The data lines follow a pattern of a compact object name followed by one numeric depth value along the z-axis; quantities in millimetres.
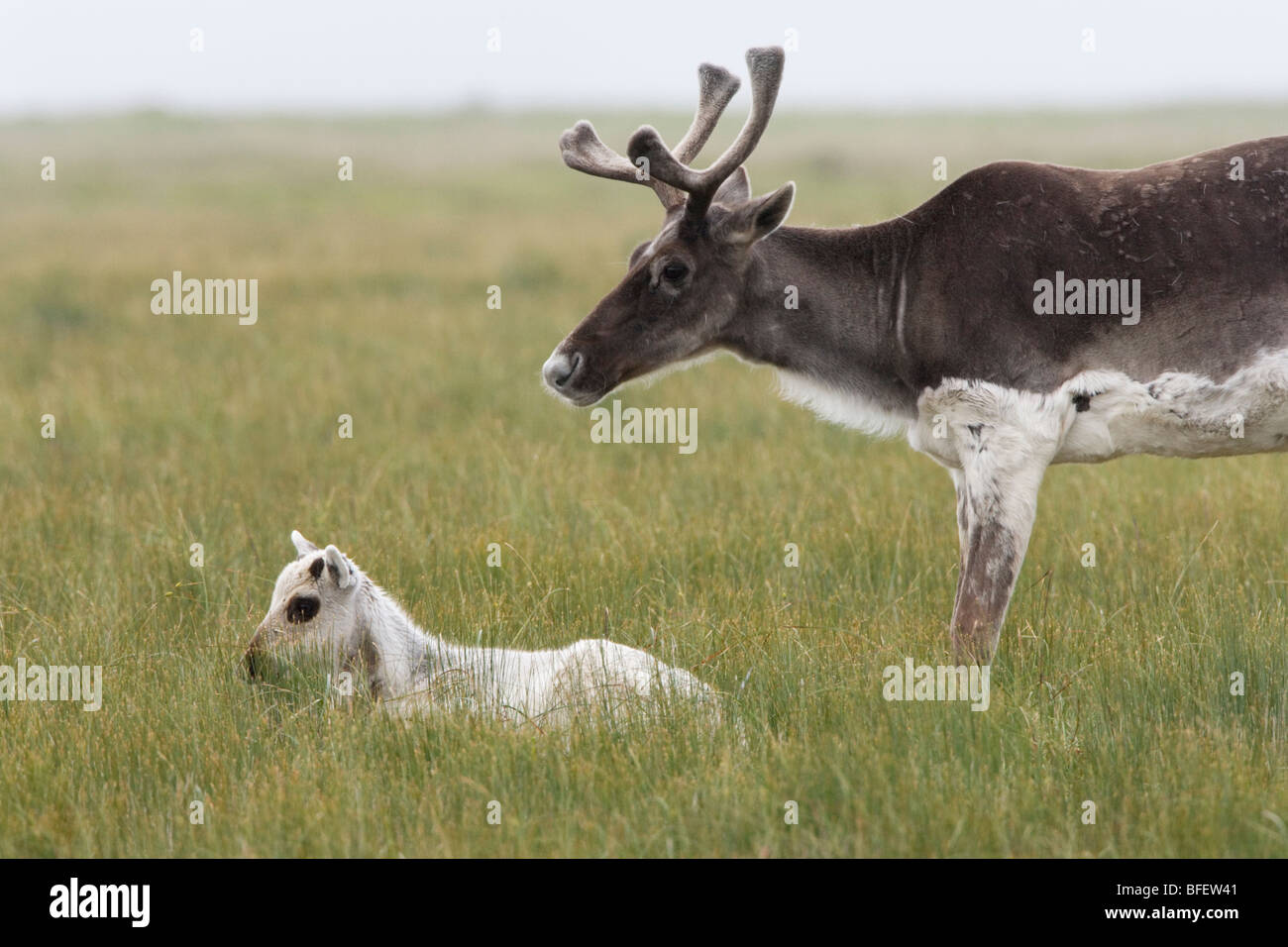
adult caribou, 6855
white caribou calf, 6352
